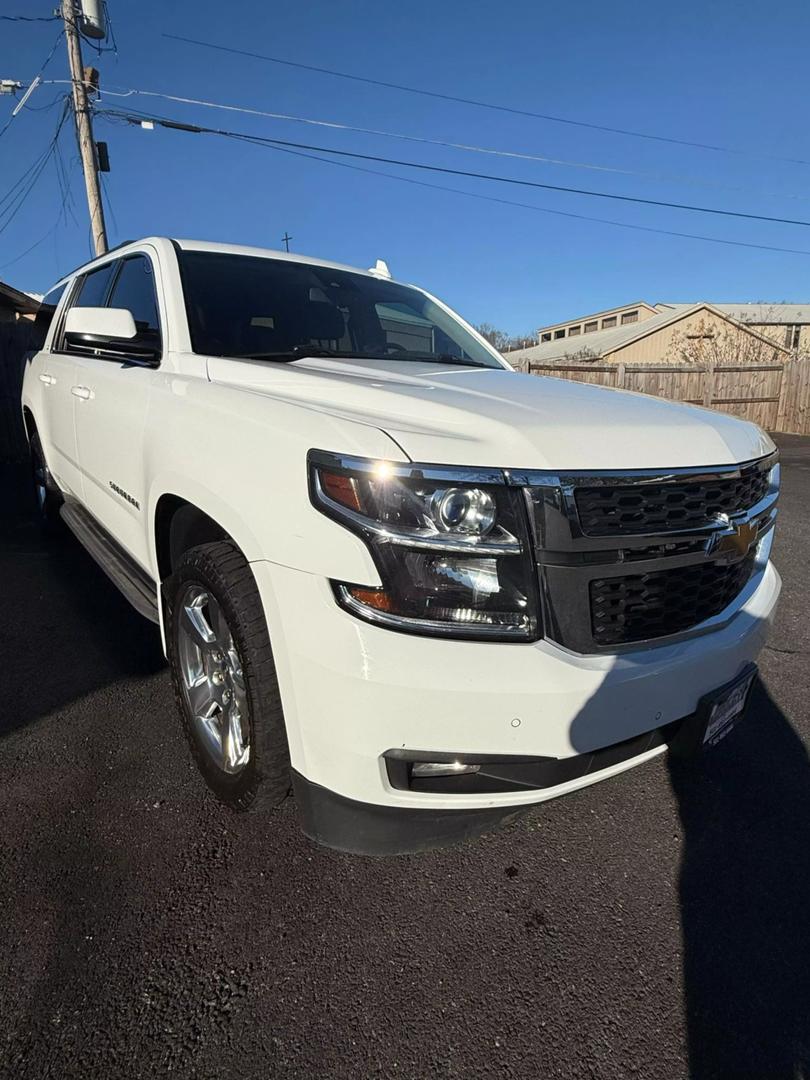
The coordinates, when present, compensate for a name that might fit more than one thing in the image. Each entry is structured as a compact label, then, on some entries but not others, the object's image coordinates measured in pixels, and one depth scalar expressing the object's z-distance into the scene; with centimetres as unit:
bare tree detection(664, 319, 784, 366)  2898
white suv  141
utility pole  1144
